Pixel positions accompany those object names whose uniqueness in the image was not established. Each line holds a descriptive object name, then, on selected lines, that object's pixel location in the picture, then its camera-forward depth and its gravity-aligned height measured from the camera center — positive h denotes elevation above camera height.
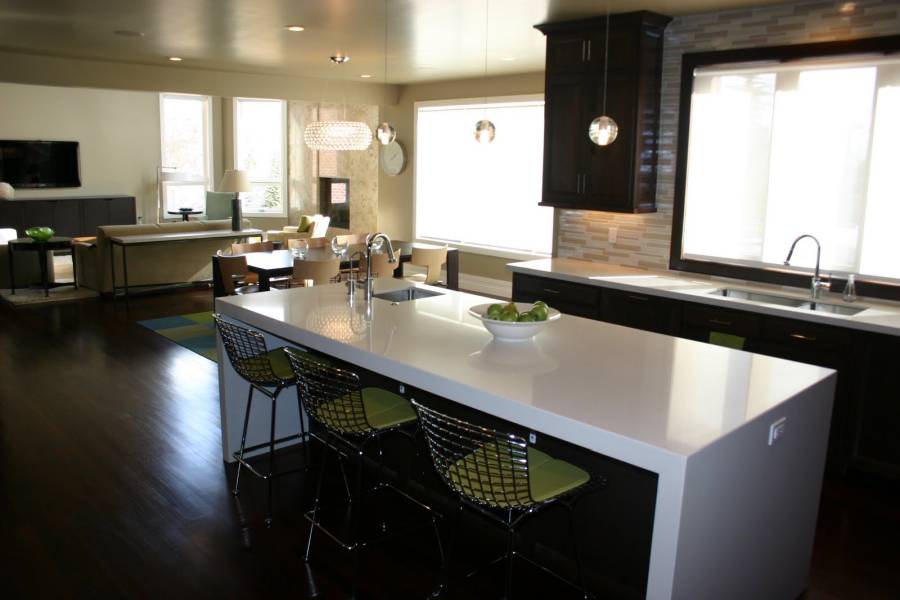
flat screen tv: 11.45 +0.29
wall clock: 10.30 +0.46
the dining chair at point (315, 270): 6.30 -0.69
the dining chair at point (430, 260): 7.23 -0.66
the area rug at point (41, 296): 8.09 -1.29
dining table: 6.37 -0.66
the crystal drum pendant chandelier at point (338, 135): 8.04 +0.60
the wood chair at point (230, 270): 6.72 -0.76
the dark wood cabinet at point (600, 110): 5.17 +0.64
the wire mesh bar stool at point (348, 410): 2.92 -0.91
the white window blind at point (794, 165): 4.39 +0.24
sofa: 8.37 -0.87
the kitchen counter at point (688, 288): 3.93 -0.58
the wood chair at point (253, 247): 7.36 -0.61
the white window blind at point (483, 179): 8.59 +0.19
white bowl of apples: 3.11 -0.54
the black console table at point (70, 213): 11.48 -0.49
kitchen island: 2.11 -0.68
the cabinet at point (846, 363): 3.86 -0.86
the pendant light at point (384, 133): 5.96 +0.47
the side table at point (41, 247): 8.33 -0.74
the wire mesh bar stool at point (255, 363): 3.47 -0.86
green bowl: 8.18 -0.58
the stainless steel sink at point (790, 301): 4.32 -0.62
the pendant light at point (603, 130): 4.05 +0.37
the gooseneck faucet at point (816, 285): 4.48 -0.50
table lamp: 11.42 +0.08
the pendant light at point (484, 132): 4.75 +0.40
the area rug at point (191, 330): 6.49 -1.39
